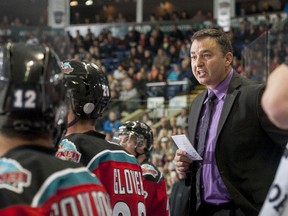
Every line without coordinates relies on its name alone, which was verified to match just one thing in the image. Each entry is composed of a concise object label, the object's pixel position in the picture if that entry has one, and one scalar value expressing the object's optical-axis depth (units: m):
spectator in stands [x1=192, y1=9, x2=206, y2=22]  18.00
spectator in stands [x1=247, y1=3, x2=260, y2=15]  17.89
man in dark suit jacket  3.41
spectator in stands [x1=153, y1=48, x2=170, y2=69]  15.70
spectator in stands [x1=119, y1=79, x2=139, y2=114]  12.38
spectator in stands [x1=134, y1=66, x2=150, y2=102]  12.90
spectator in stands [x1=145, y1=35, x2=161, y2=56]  16.82
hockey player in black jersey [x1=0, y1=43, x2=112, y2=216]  1.72
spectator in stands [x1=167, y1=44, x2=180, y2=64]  15.91
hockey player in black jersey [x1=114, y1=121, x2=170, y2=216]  4.34
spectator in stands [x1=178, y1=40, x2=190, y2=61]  15.44
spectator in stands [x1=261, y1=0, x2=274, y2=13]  17.62
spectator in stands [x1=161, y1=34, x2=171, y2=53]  16.58
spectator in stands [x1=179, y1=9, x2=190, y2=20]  18.97
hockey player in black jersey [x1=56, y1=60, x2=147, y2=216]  2.78
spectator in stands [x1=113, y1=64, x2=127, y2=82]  14.94
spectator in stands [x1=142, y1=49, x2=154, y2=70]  15.91
